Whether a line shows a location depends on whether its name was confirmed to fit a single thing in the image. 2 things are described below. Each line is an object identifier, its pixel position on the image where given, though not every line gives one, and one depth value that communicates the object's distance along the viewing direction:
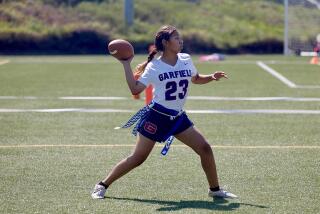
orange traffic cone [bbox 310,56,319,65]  51.87
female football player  15.41
